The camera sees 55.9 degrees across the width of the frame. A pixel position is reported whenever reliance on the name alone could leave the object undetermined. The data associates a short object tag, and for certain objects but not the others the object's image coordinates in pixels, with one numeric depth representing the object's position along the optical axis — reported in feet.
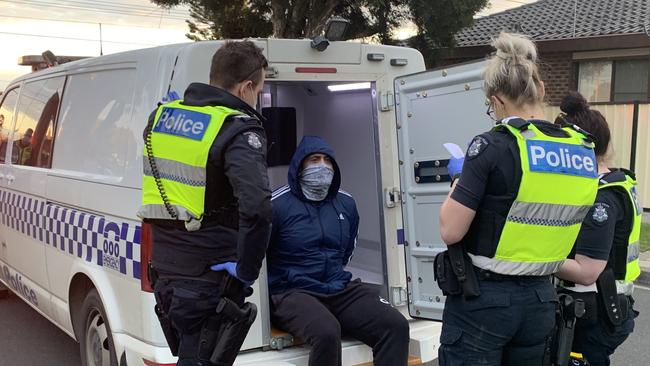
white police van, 10.20
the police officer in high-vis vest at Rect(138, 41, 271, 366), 7.67
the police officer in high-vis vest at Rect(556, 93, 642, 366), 8.32
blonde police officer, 7.00
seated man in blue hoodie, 10.75
